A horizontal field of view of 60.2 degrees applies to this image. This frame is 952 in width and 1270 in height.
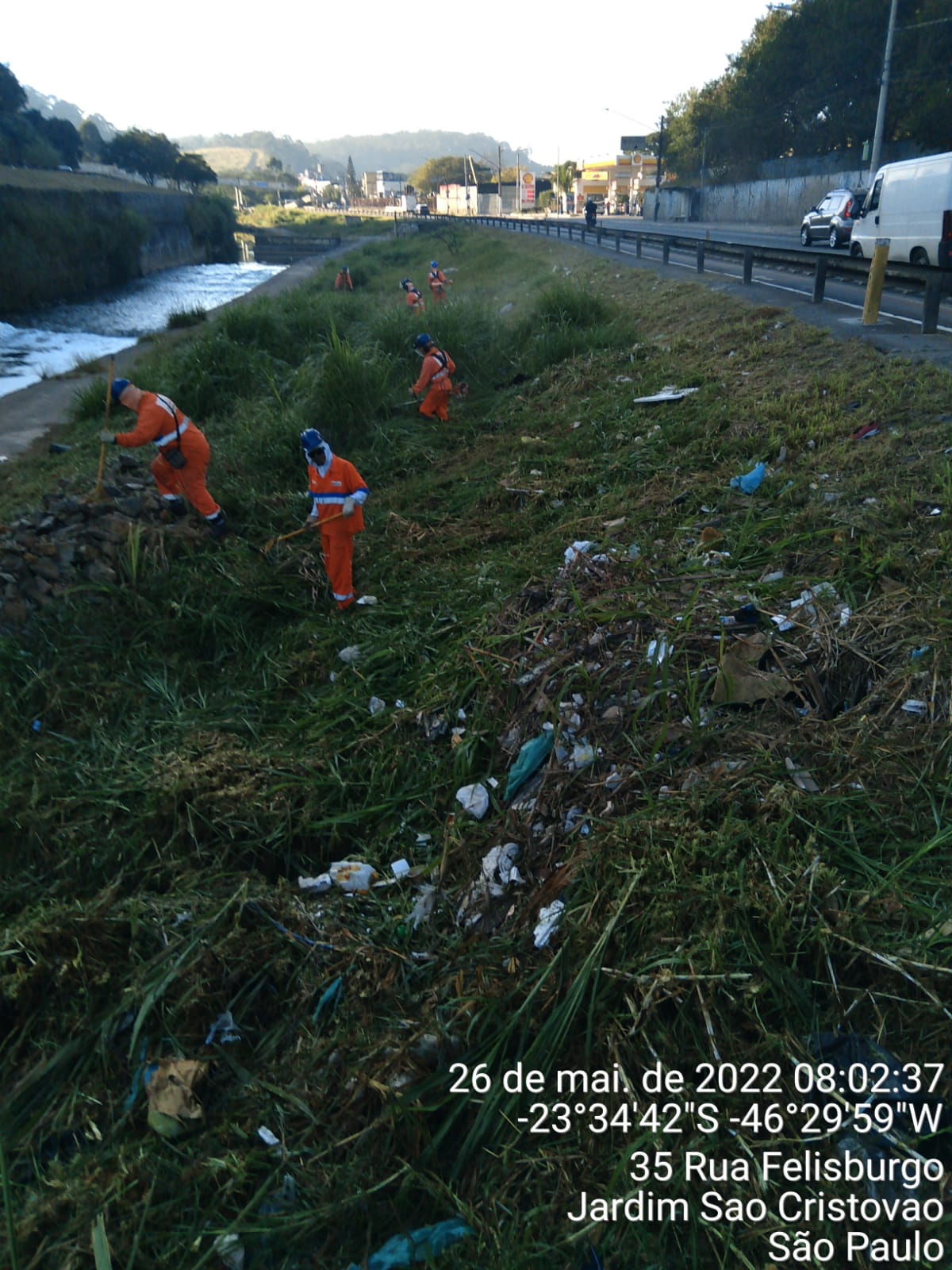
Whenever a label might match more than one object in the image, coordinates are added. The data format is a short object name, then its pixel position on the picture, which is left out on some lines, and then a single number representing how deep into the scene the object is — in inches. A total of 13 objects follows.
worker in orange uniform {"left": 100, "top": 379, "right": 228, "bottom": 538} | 277.0
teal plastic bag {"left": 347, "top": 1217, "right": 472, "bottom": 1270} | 89.4
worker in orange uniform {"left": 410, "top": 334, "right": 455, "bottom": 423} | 397.4
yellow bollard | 347.9
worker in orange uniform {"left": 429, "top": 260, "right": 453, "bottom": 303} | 770.2
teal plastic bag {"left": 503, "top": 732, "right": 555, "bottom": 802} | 147.6
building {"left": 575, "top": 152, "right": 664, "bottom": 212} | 2875.5
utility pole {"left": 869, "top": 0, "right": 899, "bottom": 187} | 903.7
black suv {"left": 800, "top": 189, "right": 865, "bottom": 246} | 799.7
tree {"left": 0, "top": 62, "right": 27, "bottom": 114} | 2438.2
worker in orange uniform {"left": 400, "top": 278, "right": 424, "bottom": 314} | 665.6
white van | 485.1
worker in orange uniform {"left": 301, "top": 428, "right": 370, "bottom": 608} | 239.6
